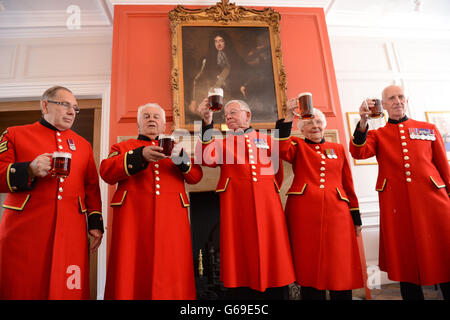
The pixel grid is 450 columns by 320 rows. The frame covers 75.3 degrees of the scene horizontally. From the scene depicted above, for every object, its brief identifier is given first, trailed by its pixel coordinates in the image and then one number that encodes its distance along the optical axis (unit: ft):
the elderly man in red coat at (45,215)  5.40
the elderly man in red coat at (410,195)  6.52
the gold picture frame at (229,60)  11.57
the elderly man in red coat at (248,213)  6.07
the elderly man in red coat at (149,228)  5.80
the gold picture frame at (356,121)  12.81
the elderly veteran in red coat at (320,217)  6.35
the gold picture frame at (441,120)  13.85
